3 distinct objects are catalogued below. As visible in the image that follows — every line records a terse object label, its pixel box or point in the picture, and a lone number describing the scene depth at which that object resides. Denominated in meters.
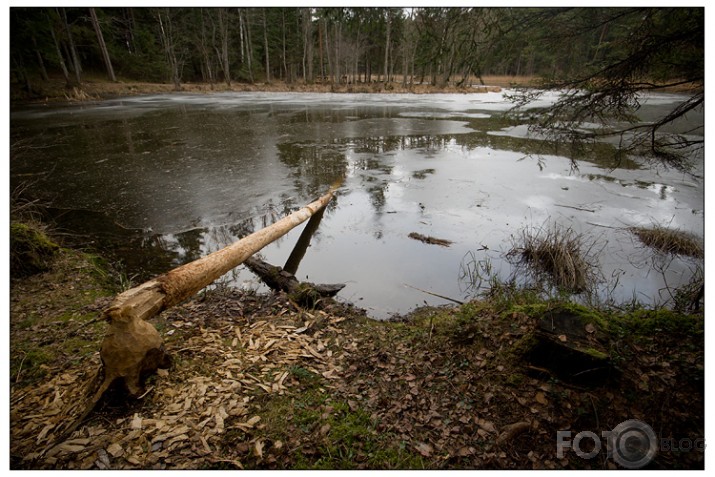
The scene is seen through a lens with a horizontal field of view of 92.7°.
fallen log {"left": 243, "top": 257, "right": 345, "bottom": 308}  4.86
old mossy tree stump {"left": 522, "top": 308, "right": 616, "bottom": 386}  2.85
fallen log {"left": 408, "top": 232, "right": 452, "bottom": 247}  6.48
